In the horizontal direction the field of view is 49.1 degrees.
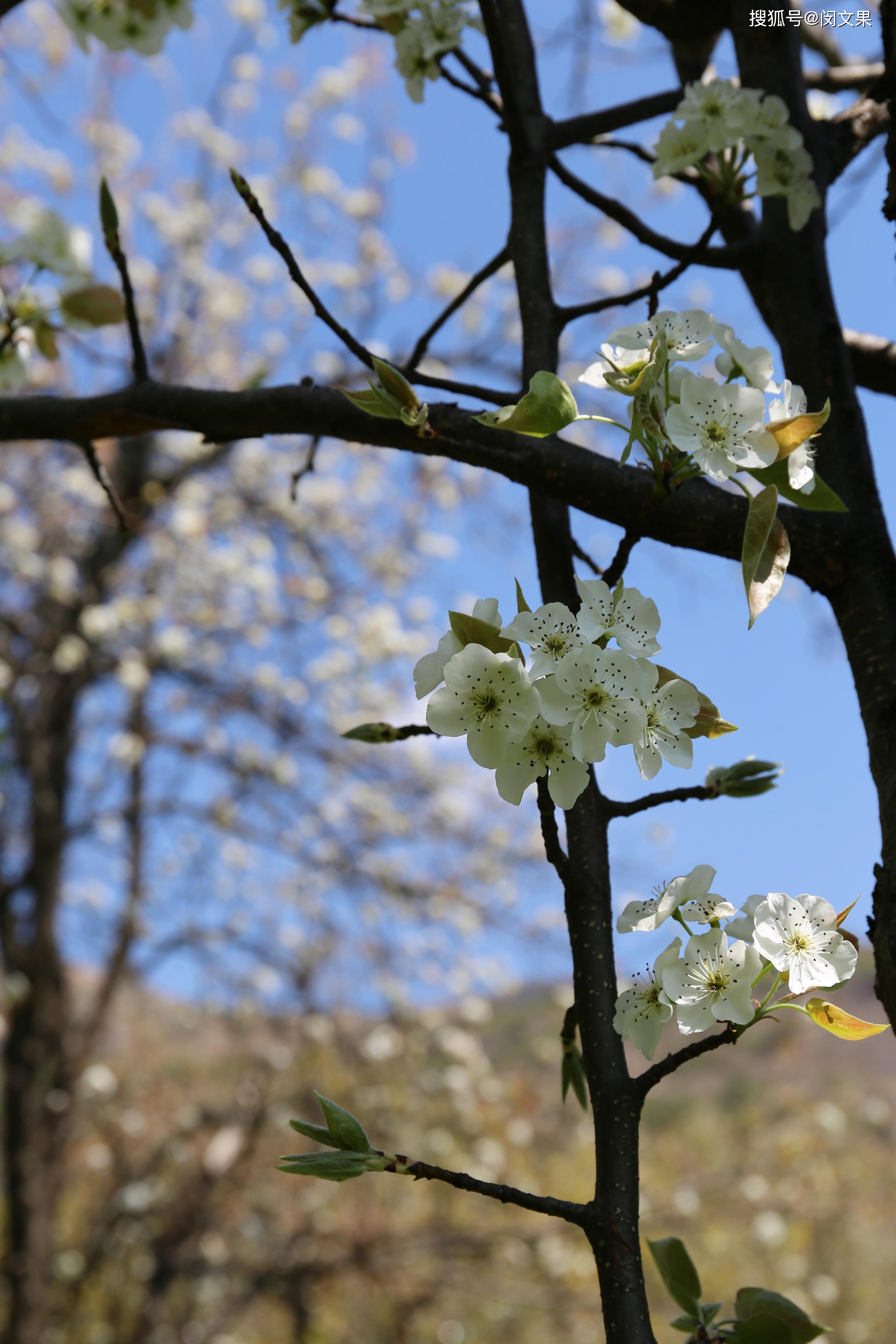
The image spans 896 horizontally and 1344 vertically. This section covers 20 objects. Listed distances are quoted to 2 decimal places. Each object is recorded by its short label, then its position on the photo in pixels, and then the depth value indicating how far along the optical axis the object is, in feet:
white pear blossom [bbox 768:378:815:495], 1.94
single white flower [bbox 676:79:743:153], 3.14
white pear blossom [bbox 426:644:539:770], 1.70
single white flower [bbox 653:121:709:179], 3.18
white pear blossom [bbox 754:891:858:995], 1.74
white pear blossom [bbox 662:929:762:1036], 1.75
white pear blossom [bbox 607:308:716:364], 1.94
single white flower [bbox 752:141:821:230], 3.21
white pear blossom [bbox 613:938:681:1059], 1.82
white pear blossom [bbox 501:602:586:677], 1.70
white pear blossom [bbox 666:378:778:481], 1.84
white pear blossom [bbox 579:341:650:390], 1.99
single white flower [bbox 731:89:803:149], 3.12
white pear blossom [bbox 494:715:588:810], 1.74
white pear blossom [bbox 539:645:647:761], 1.65
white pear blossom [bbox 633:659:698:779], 1.79
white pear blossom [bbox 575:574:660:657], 1.70
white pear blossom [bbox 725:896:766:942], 1.81
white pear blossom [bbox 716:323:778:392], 2.04
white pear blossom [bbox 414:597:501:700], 1.77
